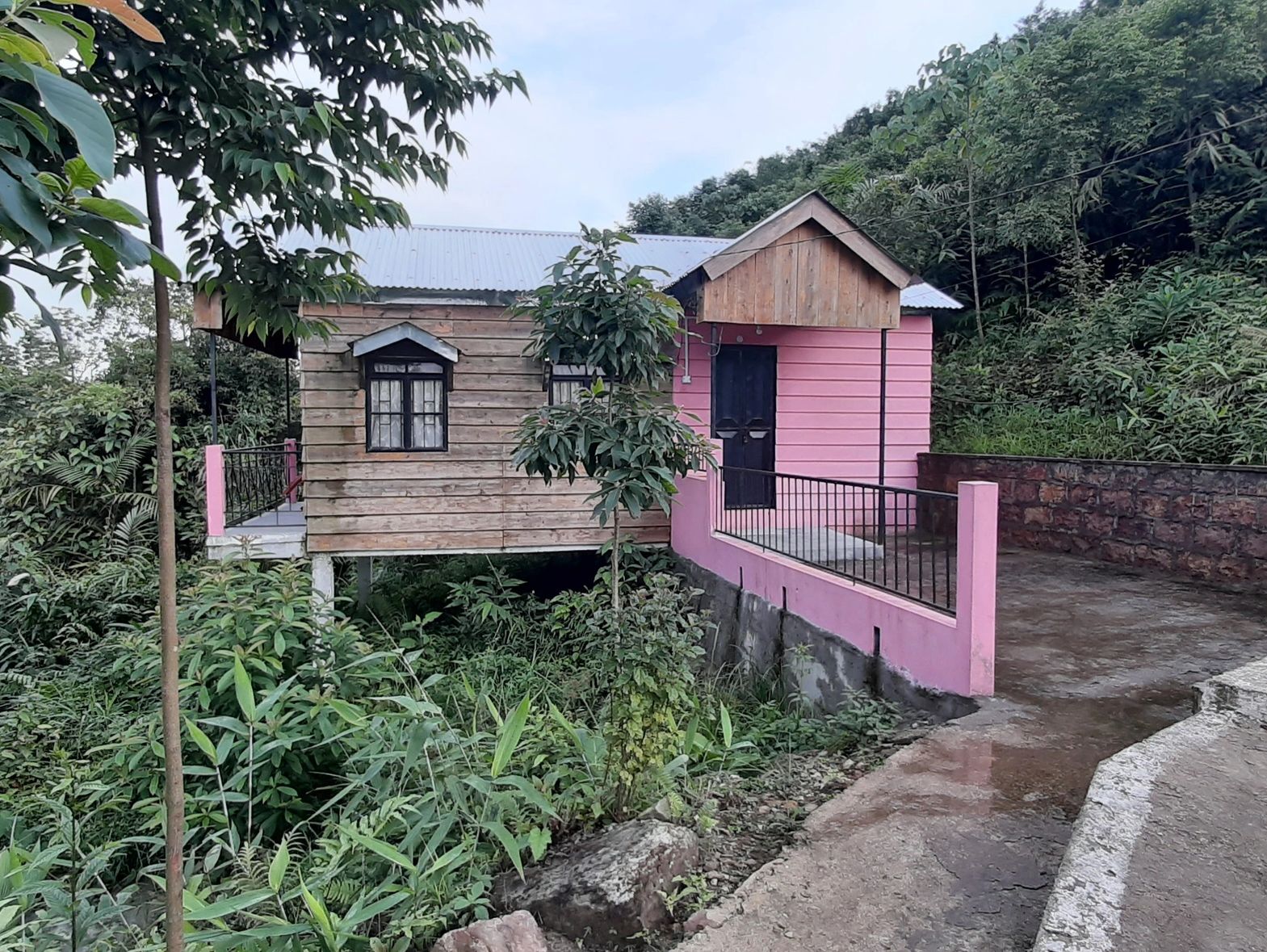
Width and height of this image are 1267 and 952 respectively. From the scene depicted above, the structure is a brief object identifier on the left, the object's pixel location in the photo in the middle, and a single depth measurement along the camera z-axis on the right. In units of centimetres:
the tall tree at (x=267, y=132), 190
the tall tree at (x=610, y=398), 495
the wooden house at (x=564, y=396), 721
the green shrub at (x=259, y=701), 349
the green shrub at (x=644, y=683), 325
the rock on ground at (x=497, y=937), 238
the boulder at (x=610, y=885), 258
